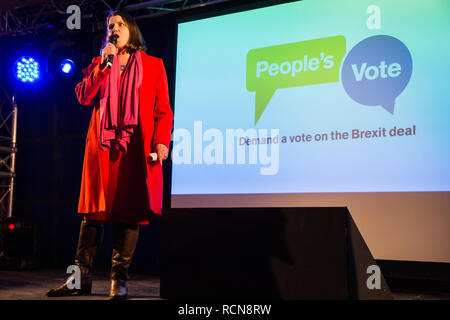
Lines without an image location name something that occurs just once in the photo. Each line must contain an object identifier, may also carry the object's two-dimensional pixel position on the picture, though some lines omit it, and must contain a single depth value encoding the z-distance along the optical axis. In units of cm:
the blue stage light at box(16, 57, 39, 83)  472
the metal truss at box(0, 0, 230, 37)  450
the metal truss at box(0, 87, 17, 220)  476
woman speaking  217
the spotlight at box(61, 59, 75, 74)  450
